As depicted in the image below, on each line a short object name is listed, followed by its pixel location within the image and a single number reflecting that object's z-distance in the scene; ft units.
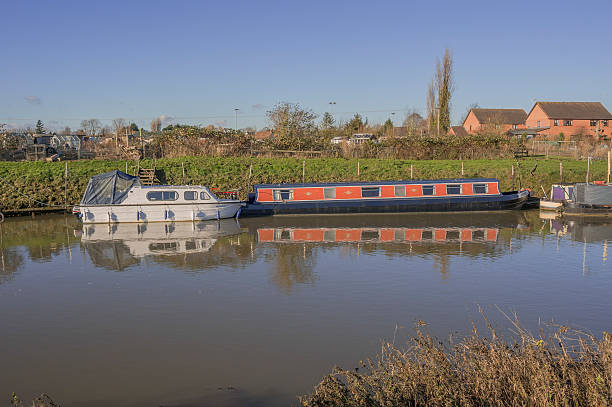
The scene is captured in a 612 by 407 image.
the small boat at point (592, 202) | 78.38
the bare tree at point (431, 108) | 179.83
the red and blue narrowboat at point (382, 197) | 82.64
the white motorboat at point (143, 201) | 74.49
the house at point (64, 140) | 176.45
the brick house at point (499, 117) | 233.99
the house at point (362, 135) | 207.60
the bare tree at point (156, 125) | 229.64
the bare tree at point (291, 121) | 150.51
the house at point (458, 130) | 238.48
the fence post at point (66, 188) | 88.28
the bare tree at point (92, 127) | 237.04
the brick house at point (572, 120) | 212.56
